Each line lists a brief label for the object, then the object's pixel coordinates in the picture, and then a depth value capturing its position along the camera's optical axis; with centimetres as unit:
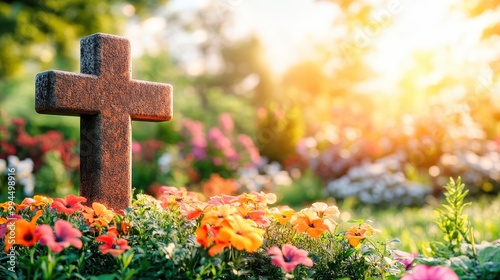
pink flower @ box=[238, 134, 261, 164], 858
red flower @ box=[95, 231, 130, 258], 175
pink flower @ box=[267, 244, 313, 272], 173
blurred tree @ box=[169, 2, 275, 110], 2509
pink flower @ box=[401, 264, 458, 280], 163
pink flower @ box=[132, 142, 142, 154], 784
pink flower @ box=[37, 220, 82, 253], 163
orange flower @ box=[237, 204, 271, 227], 207
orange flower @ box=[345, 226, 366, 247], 208
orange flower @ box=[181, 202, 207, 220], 199
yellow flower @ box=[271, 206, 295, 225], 216
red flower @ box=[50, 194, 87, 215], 203
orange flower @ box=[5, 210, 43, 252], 170
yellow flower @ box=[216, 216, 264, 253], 170
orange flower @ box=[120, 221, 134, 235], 203
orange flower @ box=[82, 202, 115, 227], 202
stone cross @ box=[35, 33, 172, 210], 242
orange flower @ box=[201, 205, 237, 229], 181
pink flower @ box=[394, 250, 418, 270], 223
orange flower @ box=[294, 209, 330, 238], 206
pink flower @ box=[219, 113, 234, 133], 948
